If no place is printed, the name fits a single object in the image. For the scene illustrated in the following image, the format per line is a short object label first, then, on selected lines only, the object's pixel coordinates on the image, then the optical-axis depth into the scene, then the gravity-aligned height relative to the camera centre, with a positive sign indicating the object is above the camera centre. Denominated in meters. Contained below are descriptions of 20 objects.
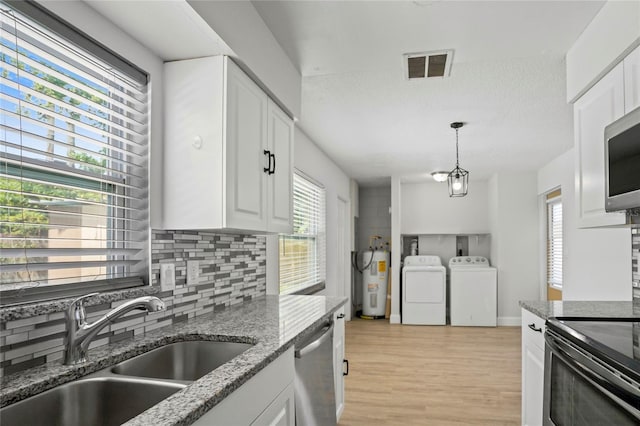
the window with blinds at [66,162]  1.29 +0.22
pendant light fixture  4.04 +0.47
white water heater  7.16 -0.99
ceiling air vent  2.51 +0.98
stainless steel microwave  1.66 +0.25
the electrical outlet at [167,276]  1.88 -0.23
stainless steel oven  1.28 -0.51
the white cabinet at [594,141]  2.02 +0.43
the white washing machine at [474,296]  6.48 -1.08
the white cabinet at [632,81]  1.83 +0.62
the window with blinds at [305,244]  4.17 -0.22
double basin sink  1.11 -0.49
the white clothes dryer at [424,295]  6.61 -1.08
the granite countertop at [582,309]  2.17 -0.46
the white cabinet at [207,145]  1.86 +0.35
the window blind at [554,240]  5.69 -0.21
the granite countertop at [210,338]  1.01 -0.43
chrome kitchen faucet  1.30 -0.31
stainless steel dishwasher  1.81 -0.72
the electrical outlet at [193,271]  2.09 -0.23
